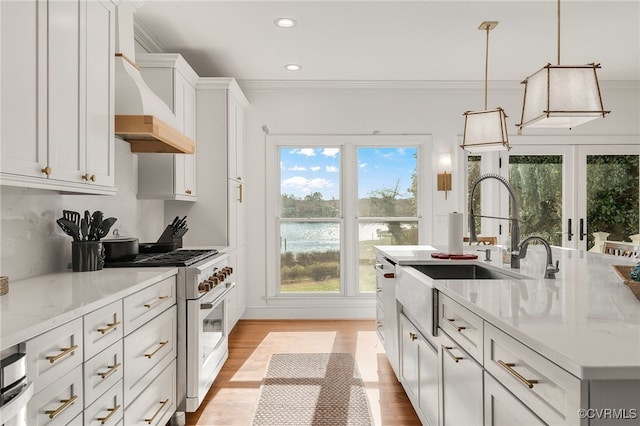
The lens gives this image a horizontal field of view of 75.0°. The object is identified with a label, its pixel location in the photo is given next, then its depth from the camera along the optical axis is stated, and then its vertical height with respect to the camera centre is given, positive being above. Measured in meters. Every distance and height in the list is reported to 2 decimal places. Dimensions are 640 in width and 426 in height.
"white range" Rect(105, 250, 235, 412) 2.38 -0.61
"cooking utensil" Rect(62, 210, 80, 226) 2.25 +0.00
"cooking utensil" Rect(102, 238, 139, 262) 2.41 -0.20
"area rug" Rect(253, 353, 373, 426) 2.49 -1.20
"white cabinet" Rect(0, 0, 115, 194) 1.53 +0.52
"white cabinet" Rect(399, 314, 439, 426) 1.94 -0.82
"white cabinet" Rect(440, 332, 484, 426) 1.42 -0.63
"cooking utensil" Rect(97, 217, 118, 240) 2.29 -0.07
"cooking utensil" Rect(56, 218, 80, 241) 2.11 -0.06
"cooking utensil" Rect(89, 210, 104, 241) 2.25 -0.05
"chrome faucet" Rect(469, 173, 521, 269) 2.11 -0.08
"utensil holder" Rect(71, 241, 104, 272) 2.17 -0.21
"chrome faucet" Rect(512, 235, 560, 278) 1.85 -0.23
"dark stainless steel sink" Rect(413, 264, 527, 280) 2.54 -0.34
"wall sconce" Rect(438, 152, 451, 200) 4.87 +0.49
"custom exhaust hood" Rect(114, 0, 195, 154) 2.37 +0.70
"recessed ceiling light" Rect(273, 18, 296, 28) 3.21 +1.51
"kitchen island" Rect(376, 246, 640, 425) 0.87 -0.32
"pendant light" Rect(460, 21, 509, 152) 2.99 +0.62
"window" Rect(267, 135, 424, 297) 4.95 +0.07
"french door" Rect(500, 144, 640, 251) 4.97 +0.30
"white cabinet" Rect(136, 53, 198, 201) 3.23 +0.75
